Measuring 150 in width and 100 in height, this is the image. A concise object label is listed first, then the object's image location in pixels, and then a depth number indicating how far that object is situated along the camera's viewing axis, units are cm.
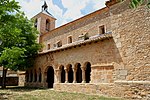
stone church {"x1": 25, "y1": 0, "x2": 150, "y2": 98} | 949
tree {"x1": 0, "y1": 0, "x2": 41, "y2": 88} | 1026
